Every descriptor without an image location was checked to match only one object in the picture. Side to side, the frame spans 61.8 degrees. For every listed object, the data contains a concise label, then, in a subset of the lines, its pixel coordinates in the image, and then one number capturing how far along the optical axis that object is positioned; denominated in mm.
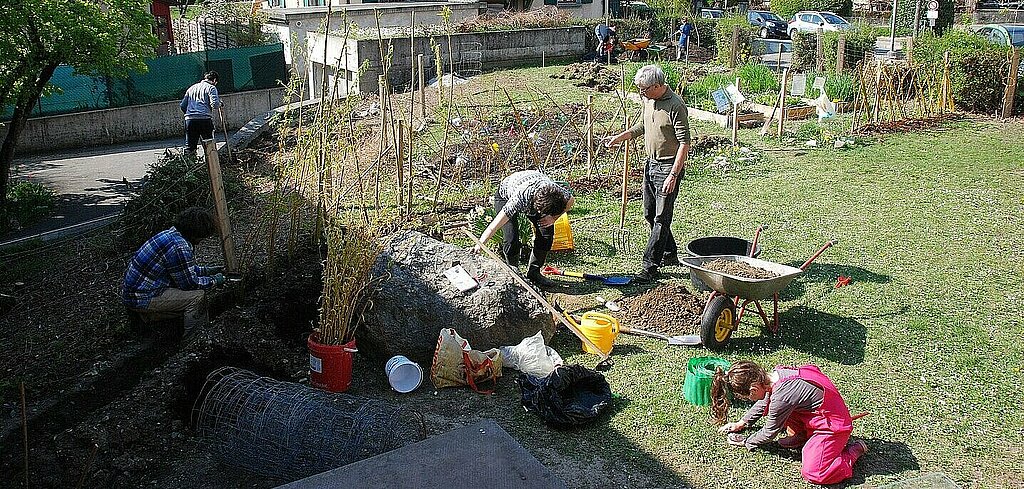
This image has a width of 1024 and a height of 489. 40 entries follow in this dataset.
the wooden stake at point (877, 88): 14070
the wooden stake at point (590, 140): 10406
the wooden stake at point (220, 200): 6773
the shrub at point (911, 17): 30984
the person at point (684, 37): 25750
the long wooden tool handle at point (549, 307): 5945
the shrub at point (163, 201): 8266
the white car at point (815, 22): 31281
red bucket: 5434
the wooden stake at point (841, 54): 18469
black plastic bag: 5078
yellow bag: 8109
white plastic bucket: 5570
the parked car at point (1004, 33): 20659
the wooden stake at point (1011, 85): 14680
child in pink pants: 4523
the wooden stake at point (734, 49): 21419
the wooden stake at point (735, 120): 12692
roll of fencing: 4438
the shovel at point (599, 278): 7299
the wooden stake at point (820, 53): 19733
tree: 10164
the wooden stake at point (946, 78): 15195
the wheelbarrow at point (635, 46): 23769
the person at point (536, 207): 6758
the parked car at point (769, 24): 32312
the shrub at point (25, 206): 10734
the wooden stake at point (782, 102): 13078
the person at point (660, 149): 7094
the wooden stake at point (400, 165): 8781
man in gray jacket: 12523
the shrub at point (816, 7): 39781
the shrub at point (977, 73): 15141
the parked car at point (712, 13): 38038
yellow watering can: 5938
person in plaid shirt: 6035
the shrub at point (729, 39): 22453
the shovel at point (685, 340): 6037
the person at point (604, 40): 22906
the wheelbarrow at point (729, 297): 5734
